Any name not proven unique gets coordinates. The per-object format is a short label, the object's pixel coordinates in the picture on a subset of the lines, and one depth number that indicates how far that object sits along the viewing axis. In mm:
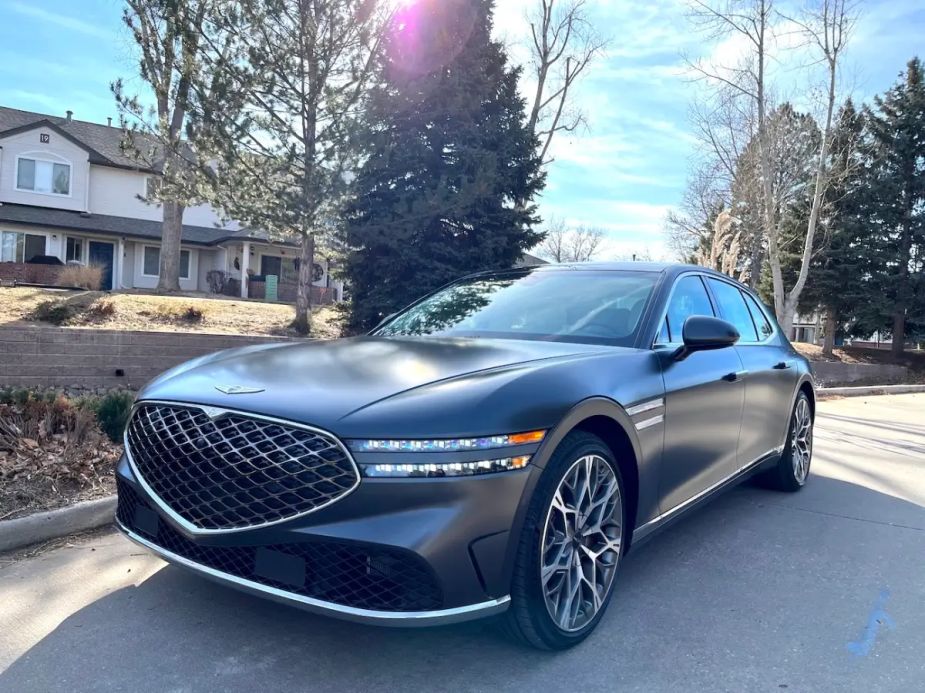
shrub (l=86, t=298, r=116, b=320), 10750
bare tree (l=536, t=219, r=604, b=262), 57469
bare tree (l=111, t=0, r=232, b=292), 10641
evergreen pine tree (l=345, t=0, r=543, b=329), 11672
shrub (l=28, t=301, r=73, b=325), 9789
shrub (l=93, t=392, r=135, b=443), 5059
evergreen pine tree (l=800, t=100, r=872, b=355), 24016
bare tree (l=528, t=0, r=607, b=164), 24859
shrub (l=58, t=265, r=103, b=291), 17328
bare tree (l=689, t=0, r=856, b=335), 19219
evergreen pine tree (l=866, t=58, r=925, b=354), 23750
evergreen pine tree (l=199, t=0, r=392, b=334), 10906
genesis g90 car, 2273
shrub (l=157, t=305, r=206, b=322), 11867
